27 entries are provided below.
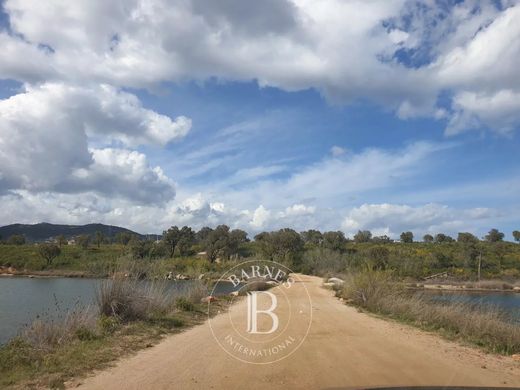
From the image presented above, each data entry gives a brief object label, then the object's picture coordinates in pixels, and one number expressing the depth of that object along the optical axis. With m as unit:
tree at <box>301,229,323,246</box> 91.44
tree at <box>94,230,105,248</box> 98.03
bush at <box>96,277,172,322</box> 11.62
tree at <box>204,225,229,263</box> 75.44
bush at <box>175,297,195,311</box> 15.12
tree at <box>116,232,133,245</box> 98.12
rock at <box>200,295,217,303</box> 18.00
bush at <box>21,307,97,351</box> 9.13
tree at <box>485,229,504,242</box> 95.81
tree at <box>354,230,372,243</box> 101.50
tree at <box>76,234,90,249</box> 90.04
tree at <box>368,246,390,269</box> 61.28
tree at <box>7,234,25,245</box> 97.69
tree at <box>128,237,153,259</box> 31.43
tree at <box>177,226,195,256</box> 86.06
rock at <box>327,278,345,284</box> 29.62
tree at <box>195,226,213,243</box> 99.00
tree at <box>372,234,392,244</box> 98.00
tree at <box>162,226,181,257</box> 84.69
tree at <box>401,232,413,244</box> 101.50
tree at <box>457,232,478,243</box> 84.76
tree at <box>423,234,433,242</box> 104.37
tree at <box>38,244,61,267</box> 74.50
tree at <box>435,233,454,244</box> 101.00
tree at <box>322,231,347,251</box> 79.89
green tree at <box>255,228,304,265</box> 59.97
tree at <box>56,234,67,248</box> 98.29
